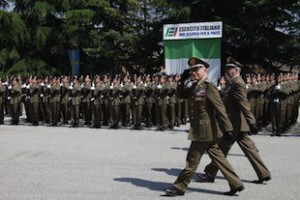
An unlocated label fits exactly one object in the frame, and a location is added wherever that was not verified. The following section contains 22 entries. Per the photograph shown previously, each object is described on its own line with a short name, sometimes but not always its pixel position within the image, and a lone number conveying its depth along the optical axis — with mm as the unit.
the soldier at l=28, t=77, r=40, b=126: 16781
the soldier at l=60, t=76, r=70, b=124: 16625
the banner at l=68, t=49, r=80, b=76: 30938
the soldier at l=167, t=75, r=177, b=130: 15578
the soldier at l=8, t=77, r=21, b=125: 16922
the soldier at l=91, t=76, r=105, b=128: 15930
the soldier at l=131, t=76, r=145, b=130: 15539
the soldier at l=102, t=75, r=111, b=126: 16047
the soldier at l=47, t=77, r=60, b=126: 16656
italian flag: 20125
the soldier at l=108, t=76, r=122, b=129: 15794
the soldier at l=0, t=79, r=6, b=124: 17188
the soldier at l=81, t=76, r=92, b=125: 16344
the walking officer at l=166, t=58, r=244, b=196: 6723
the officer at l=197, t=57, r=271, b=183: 7559
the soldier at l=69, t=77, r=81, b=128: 16125
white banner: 20234
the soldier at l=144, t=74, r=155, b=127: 15758
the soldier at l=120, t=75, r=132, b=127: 15773
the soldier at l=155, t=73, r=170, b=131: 15320
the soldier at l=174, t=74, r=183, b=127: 16328
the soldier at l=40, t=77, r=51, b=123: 16797
